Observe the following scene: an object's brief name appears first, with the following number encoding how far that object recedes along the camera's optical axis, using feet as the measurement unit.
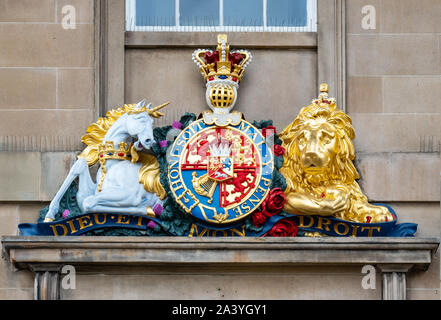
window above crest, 49.78
